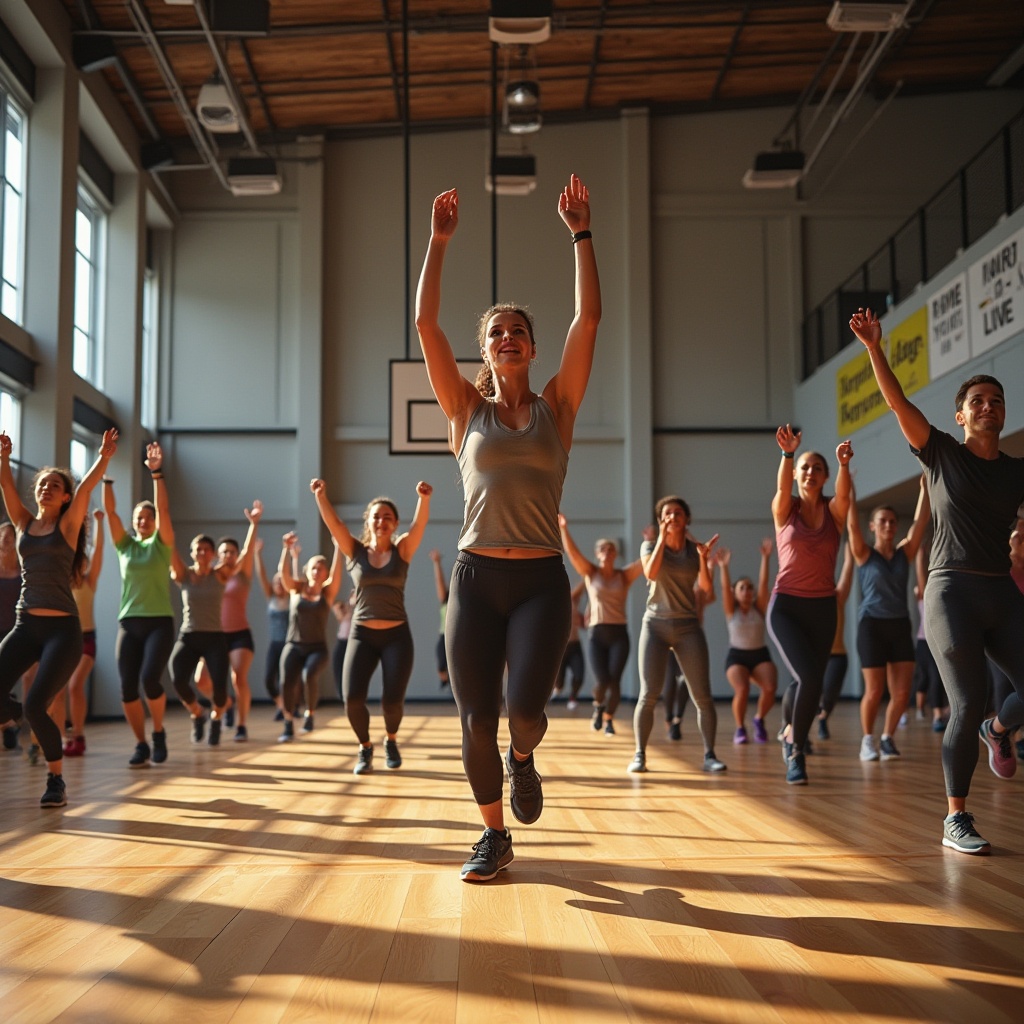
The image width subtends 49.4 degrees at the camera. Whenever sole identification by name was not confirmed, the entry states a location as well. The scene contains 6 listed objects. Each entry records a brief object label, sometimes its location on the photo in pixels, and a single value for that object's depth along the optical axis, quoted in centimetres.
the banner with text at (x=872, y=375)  1012
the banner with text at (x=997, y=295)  815
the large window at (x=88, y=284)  1209
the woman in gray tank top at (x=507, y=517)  308
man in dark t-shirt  366
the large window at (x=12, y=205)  973
